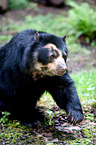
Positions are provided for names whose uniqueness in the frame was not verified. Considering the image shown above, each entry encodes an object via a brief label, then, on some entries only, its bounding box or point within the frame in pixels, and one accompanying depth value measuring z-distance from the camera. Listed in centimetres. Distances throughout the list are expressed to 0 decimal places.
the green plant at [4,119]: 880
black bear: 778
